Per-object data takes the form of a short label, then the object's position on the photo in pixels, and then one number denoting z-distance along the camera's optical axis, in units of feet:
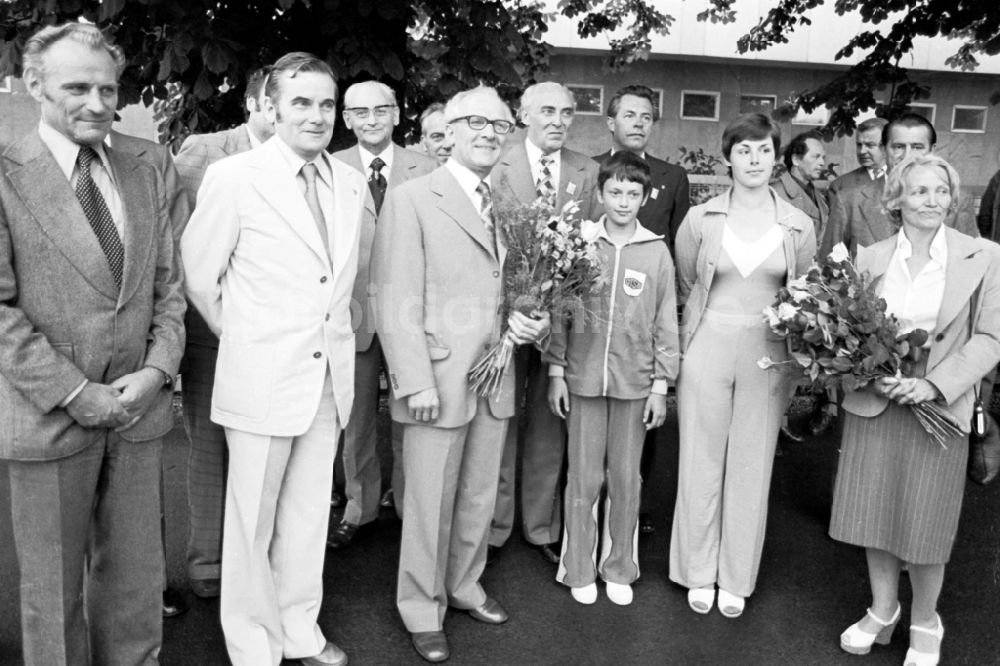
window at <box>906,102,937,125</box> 59.55
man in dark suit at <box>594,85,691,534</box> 18.10
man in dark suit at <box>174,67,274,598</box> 14.48
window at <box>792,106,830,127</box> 35.13
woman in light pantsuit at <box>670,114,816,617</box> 14.15
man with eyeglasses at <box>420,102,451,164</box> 19.65
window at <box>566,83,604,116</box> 59.67
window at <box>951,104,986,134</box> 62.75
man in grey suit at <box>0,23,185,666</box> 9.87
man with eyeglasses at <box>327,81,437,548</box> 16.84
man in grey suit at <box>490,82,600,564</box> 16.07
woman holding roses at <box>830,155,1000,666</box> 12.67
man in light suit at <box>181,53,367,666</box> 11.58
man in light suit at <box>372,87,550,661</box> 12.64
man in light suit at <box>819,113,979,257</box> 17.97
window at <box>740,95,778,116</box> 62.95
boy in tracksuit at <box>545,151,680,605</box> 14.43
